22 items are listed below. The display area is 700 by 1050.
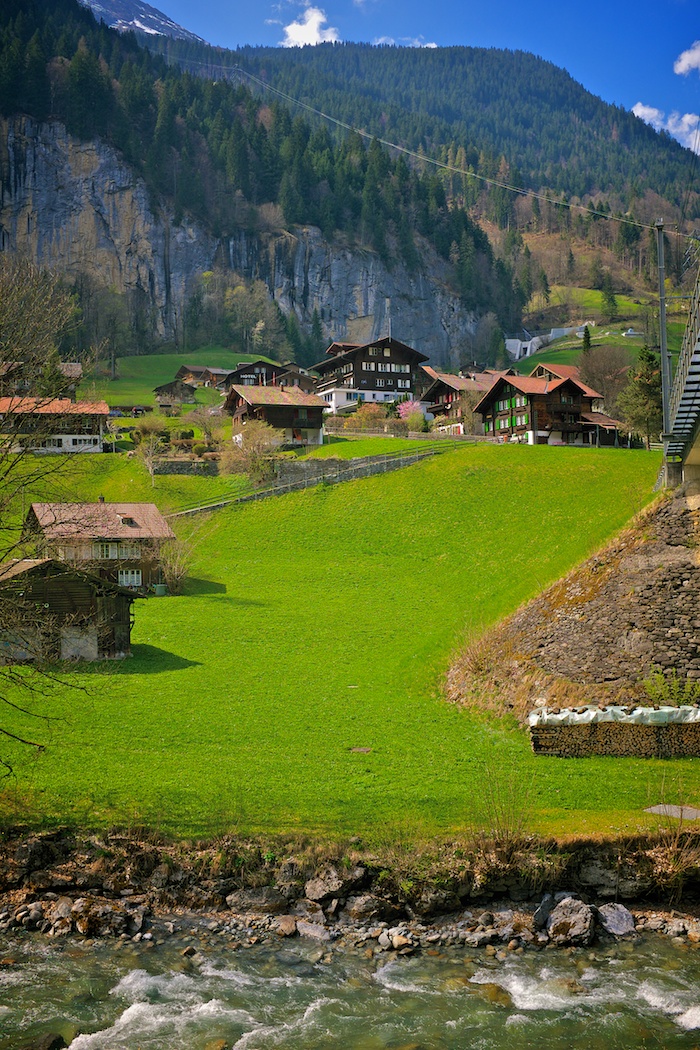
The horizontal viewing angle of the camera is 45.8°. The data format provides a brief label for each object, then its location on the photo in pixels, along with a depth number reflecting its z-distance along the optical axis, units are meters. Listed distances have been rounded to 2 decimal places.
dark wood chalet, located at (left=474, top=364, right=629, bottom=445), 85.75
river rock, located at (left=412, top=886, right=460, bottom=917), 16.84
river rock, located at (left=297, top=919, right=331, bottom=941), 16.19
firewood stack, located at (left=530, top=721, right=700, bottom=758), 23.12
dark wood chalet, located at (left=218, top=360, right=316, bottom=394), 132.88
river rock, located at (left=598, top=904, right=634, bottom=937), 16.25
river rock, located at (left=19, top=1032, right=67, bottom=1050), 12.91
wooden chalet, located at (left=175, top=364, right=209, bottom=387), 140.81
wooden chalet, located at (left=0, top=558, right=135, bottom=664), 33.97
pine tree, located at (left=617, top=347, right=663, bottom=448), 65.50
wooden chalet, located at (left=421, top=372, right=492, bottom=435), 103.38
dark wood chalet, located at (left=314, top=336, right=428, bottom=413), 130.12
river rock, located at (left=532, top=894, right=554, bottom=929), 16.44
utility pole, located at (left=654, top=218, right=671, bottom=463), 26.03
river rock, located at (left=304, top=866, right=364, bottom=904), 17.08
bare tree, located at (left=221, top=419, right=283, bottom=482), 69.88
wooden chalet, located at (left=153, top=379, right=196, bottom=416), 125.10
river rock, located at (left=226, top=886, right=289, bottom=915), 17.05
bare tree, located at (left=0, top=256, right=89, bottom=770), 17.50
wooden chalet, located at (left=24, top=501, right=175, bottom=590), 45.78
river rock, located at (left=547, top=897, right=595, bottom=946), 15.92
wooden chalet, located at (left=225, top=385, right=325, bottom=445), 87.69
